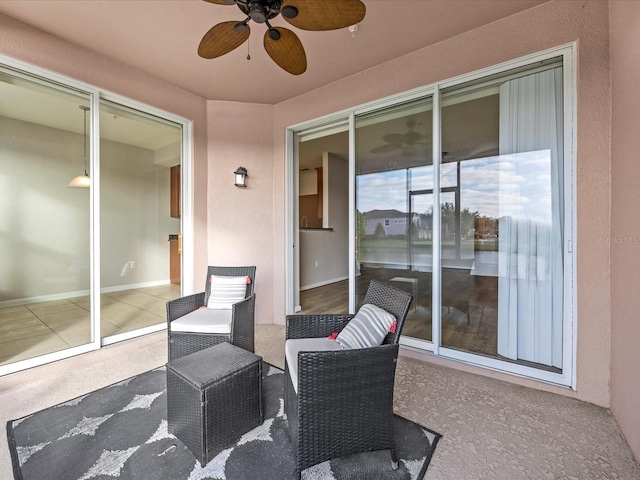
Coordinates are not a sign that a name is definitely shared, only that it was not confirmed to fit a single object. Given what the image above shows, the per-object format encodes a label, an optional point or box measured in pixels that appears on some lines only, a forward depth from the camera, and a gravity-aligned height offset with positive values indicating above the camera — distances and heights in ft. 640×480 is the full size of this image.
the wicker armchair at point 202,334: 7.32 -2.55
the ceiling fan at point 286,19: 4.73 +3.94
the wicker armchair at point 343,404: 4.15 -2.57
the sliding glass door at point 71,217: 8.51 +0.70
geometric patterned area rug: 4.58 -3.81
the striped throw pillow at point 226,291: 8.83 -1.72
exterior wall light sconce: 12.14 +2.72
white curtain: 7.16 +0.48
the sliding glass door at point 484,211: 7.16 +0.78
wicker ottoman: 4.72 -2.89
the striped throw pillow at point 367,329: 5.16 -1.74
